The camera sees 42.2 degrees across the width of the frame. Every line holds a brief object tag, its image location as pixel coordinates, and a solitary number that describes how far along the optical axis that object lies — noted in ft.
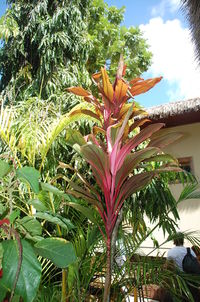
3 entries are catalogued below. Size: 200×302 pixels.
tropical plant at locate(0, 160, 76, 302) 2.05
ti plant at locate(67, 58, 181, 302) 5.38
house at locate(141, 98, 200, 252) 18.12
